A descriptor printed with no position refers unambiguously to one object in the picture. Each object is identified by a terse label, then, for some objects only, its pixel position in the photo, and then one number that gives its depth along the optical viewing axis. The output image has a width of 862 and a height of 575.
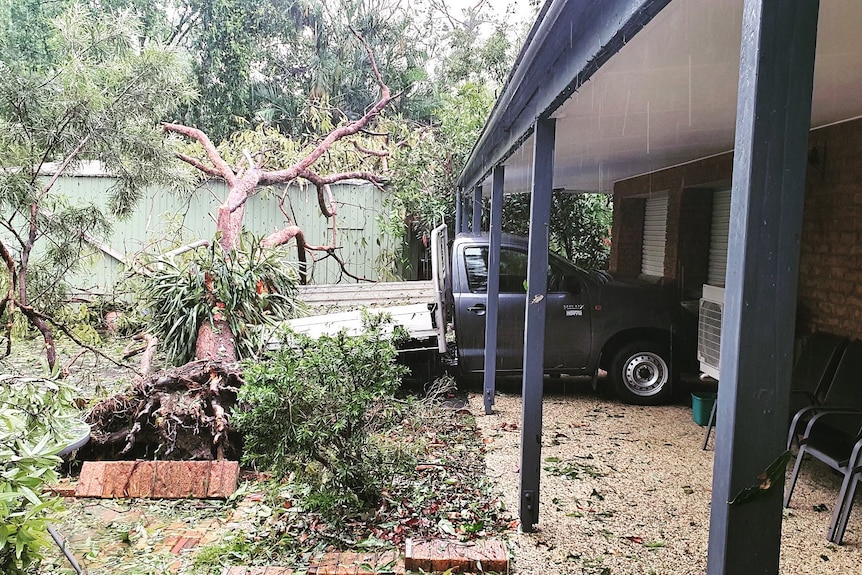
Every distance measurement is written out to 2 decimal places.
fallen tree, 5.34
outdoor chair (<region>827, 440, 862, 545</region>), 3.58
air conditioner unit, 5.64
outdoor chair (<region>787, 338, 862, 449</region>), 4.64
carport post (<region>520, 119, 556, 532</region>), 3.92
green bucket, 6.22
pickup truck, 7.11
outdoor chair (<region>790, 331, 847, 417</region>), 5.04
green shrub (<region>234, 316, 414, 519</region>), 3.86
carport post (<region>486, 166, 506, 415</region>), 6.26
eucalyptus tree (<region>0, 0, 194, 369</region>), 5.78
